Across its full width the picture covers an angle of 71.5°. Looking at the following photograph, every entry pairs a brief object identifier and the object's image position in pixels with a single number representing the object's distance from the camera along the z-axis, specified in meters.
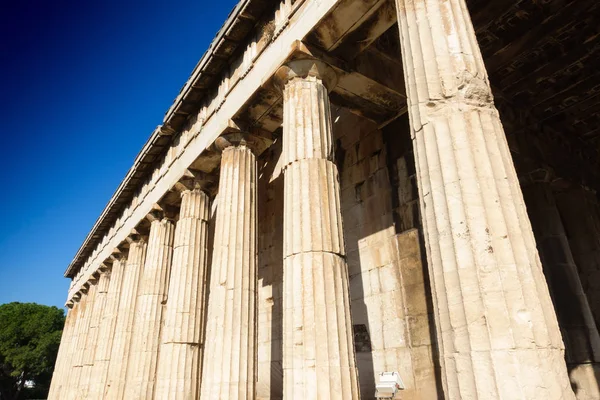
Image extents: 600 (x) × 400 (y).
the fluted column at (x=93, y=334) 22.66
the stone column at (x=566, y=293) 10.47
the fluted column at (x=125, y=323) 17.42
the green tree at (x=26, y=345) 49.84
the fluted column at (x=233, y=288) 9.59
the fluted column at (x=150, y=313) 15.23
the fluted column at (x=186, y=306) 12.08
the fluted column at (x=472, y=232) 4.20
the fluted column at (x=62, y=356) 30.45
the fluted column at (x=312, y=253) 7.16
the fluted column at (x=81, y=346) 24.38
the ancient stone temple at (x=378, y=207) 4.81
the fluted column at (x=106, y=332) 19.81
